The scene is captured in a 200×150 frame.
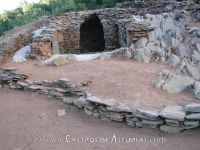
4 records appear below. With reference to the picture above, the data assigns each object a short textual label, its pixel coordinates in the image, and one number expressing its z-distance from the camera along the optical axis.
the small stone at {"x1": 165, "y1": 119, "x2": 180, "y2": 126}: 6.07
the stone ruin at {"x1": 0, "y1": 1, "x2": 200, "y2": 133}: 6.42
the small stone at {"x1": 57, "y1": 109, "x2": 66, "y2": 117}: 7.32
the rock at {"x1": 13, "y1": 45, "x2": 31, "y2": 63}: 11.14
